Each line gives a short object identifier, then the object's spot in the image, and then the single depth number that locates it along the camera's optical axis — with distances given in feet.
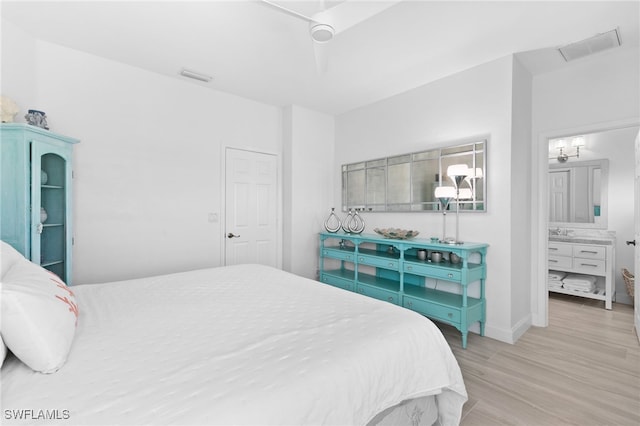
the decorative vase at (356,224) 13.41
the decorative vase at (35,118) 7.49
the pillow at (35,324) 3.07
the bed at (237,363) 2.80
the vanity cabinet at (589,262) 12.21
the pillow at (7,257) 4.07
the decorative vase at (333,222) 14.79
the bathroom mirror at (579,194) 13.75
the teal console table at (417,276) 8.93
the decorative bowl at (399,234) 10.64
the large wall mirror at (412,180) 9.85
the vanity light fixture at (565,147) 14.37
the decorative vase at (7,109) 6.91
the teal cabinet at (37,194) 6.78
